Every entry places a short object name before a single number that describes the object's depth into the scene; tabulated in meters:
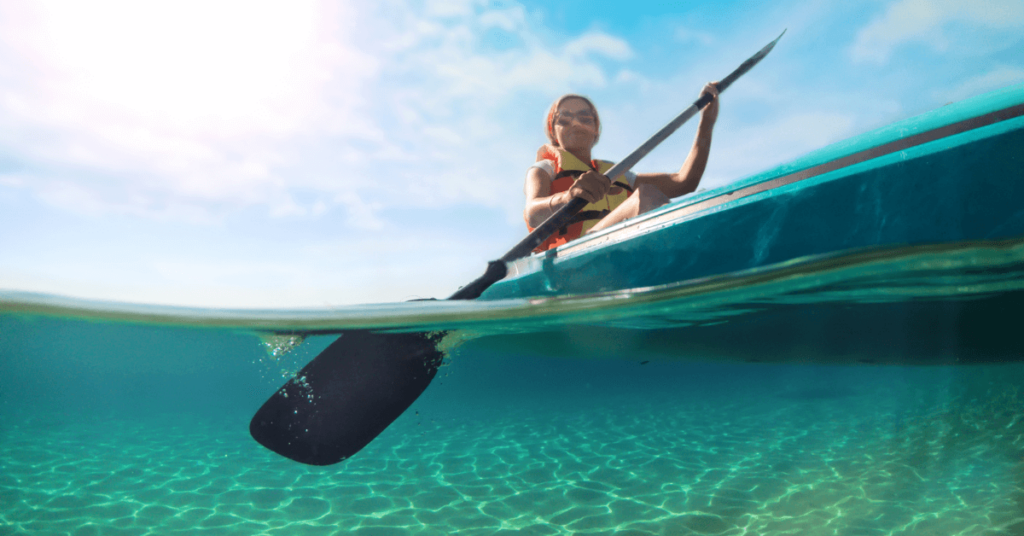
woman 4.09
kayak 2.01
